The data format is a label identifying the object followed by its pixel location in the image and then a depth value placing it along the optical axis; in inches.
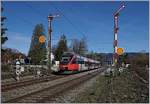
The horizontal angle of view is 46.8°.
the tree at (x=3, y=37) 1088.0
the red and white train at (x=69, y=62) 915.1
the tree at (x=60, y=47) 2259.7
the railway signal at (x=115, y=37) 671.0
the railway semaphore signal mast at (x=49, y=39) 853.2
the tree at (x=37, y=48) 2150.2
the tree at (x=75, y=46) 2361.3
